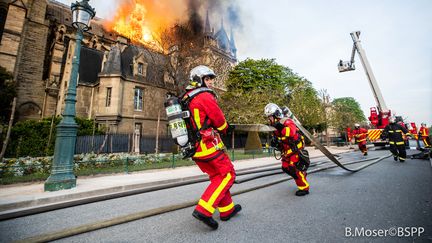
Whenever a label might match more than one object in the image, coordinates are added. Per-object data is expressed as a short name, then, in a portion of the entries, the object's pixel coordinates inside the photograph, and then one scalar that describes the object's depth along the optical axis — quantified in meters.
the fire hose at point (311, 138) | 5.24
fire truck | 15.38
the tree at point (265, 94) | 20.81
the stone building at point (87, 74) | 20.16
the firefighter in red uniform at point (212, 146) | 2.73
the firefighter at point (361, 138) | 12.83
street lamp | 5.52
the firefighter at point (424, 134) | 14.61
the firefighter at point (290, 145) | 4.25
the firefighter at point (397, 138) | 9.35
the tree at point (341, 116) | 27.30
